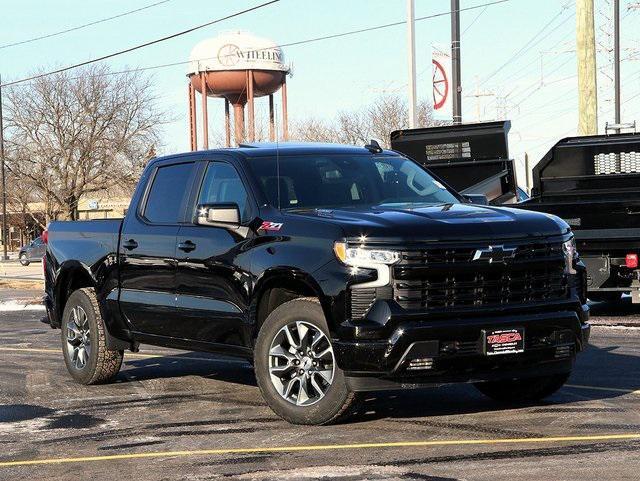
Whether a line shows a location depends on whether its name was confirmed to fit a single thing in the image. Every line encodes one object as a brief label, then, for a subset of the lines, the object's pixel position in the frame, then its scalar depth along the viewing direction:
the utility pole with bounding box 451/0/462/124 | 25.95
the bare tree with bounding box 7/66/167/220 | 58.78
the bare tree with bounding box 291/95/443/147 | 73.12
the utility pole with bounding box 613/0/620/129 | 44.03
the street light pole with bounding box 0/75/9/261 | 57.94
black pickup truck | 7.09
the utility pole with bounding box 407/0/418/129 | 26.28
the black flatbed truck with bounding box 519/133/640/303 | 14.51
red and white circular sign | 26.89
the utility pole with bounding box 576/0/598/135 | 20.98
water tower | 59.44
